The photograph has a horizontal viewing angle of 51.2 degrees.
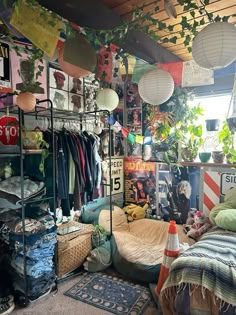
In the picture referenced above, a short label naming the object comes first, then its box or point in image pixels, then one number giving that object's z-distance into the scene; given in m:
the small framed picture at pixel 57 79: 2.56
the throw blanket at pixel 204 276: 1.40
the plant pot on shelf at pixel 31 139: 2.05
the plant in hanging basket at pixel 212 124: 2.86
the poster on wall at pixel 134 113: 3.50
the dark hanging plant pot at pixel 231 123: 2.72
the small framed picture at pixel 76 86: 2.81
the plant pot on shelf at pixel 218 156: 2.80
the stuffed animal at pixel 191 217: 2.89
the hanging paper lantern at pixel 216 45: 1.24
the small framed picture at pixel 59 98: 2.60
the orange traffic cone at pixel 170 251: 1.85
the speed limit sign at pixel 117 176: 3.50
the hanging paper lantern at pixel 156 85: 1.70
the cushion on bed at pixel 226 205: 2.41
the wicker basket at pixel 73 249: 2.37
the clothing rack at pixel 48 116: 1.99
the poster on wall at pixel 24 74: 2.19
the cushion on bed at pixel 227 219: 2.09
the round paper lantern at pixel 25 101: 1.90
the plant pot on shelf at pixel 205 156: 2.90
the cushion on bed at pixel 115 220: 2.94
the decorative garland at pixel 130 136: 3.15
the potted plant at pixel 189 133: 2.97
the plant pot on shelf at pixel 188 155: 3.02
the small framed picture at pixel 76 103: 2.82
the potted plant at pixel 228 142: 2.73
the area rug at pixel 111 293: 1.99
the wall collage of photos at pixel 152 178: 3.09
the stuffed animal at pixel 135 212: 3.31
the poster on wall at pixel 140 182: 3.41
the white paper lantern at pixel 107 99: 2.33
